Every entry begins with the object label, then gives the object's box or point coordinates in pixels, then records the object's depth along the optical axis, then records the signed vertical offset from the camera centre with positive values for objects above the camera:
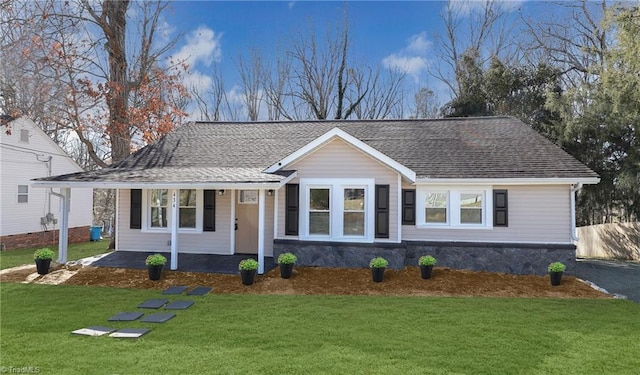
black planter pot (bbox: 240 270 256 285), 9.30 -1.80
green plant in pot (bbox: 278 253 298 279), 9.98 -1.63
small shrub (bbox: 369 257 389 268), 9.73 -1.53
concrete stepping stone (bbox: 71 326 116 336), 6.16 -2.11
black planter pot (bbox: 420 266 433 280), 10.23 -1.82
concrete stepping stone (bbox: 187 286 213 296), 8.67 -2.06
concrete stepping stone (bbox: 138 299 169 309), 7.66 -2.08
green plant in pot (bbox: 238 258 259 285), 9.29 -1.67
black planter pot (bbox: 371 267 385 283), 9.75 -1.80
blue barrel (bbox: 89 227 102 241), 21.25 -1.88
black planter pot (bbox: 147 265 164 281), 9.82 -1.81
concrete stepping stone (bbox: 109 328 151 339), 6.04 -2.11
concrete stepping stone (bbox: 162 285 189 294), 8.80 -2.05
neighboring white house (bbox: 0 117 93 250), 16.89 +0.45
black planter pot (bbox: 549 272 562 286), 9.69 -1.85
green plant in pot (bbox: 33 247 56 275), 10.34 -1.64
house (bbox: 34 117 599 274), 11.08 -0.11
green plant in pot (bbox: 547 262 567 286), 9.66 -1.72
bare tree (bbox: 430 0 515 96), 27.09 +11.93
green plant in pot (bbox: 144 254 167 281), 9.79 -1.66
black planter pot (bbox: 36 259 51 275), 10.34 -1.77
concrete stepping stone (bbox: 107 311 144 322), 6.86 -2.10
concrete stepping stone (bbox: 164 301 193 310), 7.60 -2.09
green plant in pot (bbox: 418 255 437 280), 10.22 -1.69
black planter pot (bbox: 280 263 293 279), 9.98 -1.79
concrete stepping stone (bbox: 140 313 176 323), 6.77 -2.09
